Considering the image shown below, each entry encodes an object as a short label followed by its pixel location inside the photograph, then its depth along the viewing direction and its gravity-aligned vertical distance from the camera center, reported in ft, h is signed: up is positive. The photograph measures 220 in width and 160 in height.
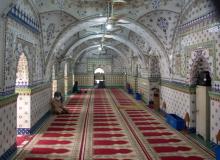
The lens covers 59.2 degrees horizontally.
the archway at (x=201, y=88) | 15.77 -1.26
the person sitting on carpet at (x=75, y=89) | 49.19 -3.77
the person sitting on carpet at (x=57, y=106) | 25.87 -4.25
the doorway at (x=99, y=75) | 62.09 -0.29
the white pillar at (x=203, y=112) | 15.74 -3.28
